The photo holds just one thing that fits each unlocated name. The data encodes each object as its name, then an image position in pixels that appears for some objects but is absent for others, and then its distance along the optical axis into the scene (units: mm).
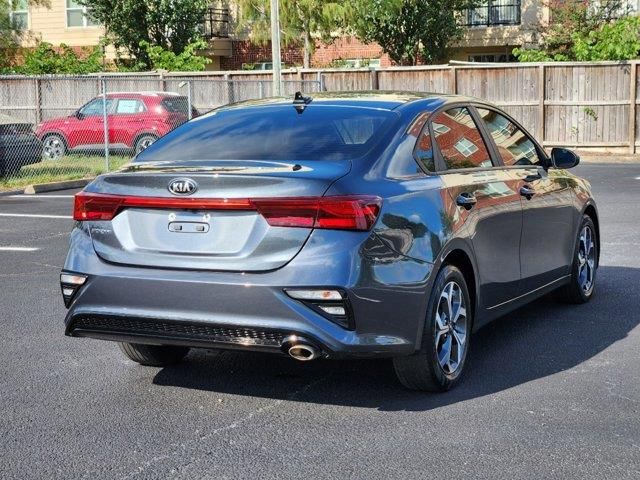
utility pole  24297
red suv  23391
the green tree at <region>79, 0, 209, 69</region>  36906
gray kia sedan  5008
